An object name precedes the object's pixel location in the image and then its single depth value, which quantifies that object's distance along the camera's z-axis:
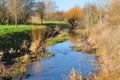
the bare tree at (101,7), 21.03
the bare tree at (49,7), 38.59
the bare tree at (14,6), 22.45
